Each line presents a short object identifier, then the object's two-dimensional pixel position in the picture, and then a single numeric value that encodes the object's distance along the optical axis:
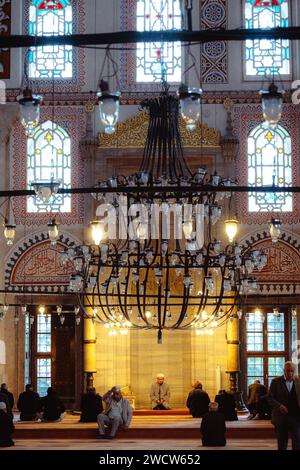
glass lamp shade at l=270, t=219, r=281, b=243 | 11.72
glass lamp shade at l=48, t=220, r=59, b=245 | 12.45
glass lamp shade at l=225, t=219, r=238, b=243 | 12.95
